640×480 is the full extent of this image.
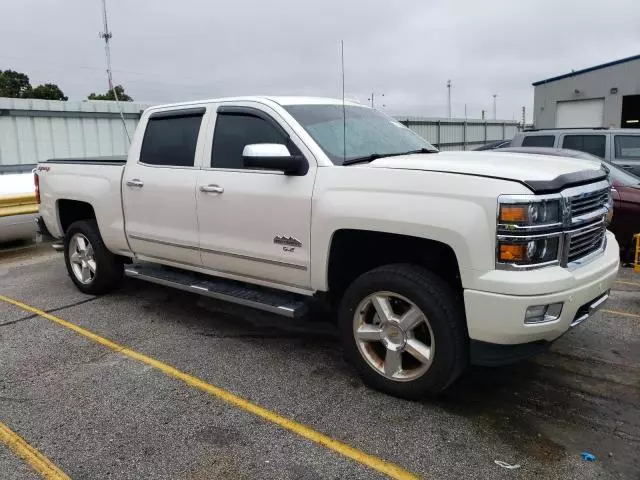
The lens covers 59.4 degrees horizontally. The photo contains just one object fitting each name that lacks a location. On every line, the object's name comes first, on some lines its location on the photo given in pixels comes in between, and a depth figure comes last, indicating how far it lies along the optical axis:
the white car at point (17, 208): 8.51
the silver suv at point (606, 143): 9.59
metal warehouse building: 23.84
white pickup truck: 3.07
